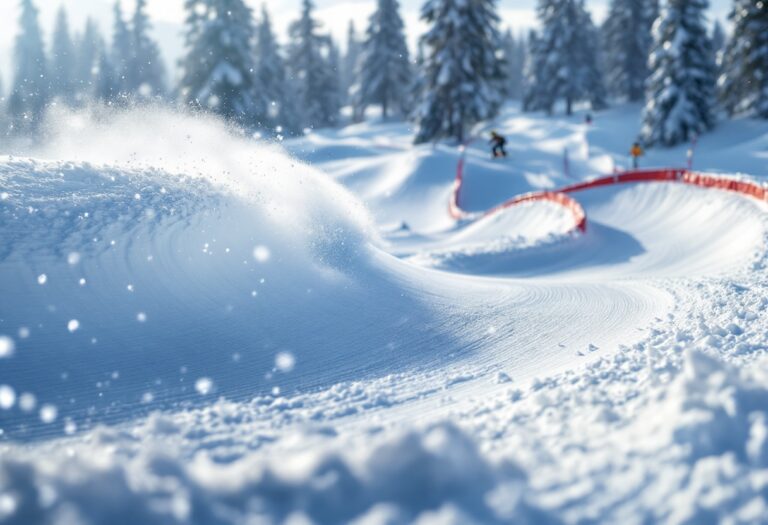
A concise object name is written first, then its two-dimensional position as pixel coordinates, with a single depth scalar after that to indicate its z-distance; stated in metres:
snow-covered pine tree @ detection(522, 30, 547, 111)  51.53
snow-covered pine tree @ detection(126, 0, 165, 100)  57.38
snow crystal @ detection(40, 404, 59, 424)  4.03
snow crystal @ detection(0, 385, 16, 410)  4.12
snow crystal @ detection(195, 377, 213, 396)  4.59
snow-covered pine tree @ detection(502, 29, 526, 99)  88.69
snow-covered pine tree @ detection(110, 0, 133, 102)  58.65
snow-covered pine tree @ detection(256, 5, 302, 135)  46.25
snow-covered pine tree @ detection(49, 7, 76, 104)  61.16
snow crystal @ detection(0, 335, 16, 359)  4.56
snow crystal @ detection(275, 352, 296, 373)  5.14
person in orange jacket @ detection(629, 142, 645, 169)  23.67
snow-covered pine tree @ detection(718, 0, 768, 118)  30.53
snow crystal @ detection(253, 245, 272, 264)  6.72
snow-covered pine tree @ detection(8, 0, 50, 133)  53.50
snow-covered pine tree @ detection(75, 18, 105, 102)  63.75
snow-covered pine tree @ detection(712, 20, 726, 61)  76.81
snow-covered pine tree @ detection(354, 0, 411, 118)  50.62
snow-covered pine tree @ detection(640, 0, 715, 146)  30.17
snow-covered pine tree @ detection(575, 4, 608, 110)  48.62
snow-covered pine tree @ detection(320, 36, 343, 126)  55.06
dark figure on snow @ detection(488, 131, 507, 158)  28.95
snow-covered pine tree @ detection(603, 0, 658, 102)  48.22
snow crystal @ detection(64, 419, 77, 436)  3.89
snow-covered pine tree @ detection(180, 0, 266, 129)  32.88
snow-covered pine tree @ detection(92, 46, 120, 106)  51.66
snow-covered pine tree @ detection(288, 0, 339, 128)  53.12
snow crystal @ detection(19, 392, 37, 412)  4.13
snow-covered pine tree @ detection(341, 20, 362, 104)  88.25
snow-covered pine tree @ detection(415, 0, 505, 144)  32.62
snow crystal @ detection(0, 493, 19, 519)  2.56
